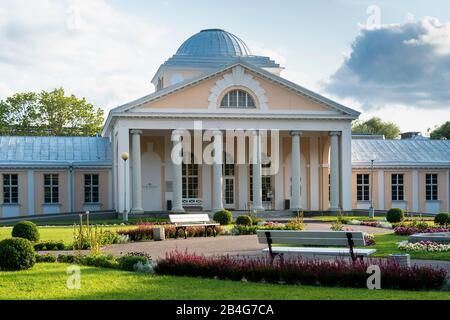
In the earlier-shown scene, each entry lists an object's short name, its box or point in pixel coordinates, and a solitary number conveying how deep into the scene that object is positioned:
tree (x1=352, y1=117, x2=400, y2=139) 94.80
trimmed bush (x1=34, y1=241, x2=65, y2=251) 20.44
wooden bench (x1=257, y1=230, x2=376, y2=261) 14.37
